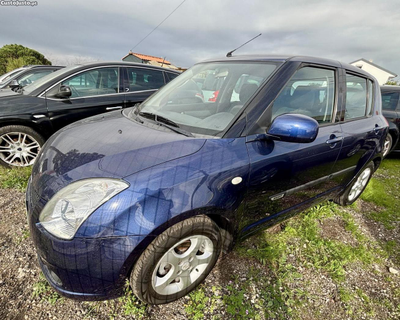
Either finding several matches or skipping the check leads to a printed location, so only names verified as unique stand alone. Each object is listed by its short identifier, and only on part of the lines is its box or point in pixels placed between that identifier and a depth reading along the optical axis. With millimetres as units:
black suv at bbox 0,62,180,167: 3168
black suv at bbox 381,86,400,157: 5137
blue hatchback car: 1273
